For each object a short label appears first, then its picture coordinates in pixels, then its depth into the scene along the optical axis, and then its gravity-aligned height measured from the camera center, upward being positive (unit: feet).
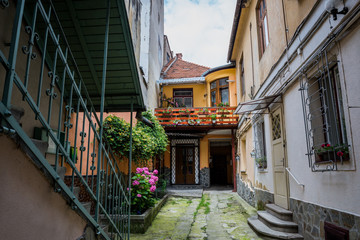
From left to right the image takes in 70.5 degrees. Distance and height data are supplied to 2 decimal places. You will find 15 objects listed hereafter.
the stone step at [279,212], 15.75 -3.11
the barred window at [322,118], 10.80 +2.15
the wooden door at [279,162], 17.06 +0.11
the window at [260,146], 23.14 +1.71
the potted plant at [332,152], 10.00 +0.44
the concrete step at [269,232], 14.05 -3.97
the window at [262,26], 22.12 +12.33
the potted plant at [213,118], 39.01 +6.98
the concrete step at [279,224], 14.84 -3.59
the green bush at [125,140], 22.24 +2.25
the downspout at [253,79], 26.45 +8.44
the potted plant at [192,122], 39.58 +6.51
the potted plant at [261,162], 22.58 +0.14
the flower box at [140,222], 17.22 -3.88
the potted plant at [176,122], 39.70 +6.55
